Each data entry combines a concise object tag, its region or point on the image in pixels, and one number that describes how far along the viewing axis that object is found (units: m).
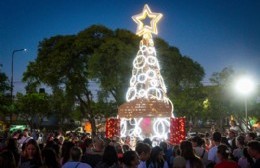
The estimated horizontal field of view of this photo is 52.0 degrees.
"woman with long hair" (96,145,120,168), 5.15
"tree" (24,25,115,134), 25.47
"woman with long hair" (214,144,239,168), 5.32
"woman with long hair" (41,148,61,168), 4.79
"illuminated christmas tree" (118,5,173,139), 15.83
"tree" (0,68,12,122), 19.04
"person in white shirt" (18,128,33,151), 10.78
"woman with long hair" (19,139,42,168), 5.09
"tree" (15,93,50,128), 39.05
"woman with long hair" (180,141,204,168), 5.05
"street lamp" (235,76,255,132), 23.59
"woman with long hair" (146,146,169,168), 5.59
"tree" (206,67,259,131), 33.73
